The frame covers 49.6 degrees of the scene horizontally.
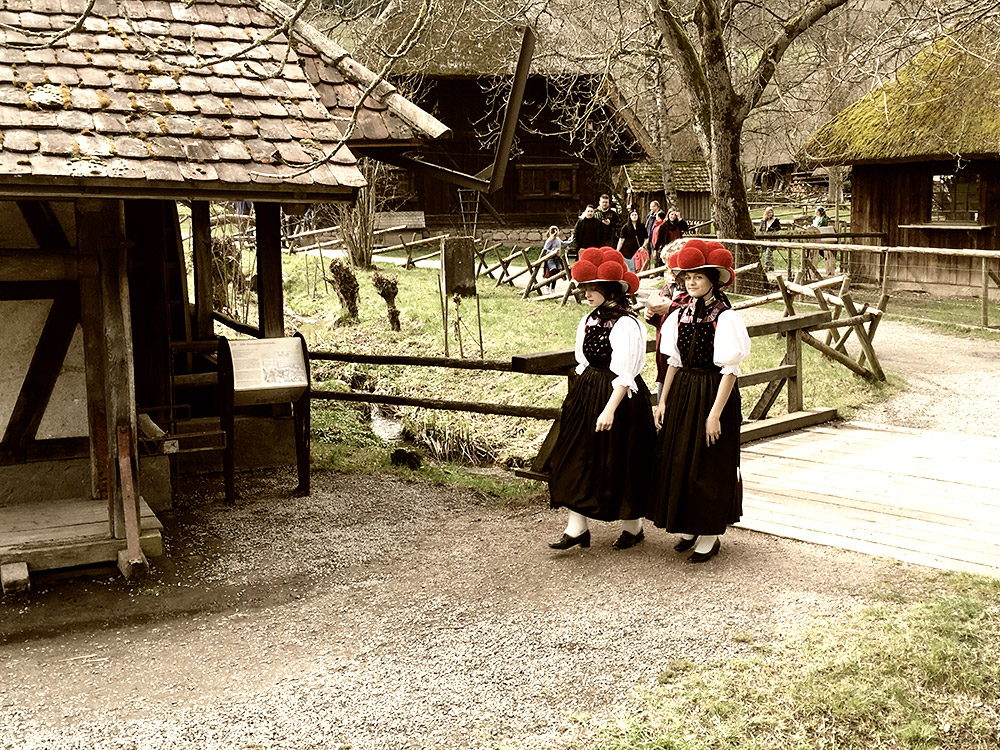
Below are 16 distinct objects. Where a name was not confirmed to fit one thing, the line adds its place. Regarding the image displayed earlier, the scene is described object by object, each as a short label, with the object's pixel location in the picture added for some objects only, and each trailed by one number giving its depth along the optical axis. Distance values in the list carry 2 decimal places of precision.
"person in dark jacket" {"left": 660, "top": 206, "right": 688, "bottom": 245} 20.11
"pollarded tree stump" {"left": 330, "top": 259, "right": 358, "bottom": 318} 16.14
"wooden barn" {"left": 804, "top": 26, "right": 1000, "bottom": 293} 17.80
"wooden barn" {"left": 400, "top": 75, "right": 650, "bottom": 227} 27.61
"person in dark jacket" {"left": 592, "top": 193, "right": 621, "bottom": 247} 17.53
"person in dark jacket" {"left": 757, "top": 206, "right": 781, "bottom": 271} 28.83
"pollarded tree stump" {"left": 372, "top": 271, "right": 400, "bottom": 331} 15.45
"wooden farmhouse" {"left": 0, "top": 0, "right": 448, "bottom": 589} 5.44
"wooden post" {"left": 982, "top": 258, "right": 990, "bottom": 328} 14.05
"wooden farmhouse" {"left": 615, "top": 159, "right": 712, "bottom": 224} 32.97
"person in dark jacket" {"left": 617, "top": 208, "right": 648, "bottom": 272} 19.21
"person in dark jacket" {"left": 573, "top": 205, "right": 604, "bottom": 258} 17.47
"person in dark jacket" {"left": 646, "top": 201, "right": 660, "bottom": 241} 21.31
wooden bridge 6.06
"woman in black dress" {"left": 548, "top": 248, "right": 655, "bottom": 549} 5.75
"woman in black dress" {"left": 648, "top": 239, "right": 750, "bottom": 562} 5.55
